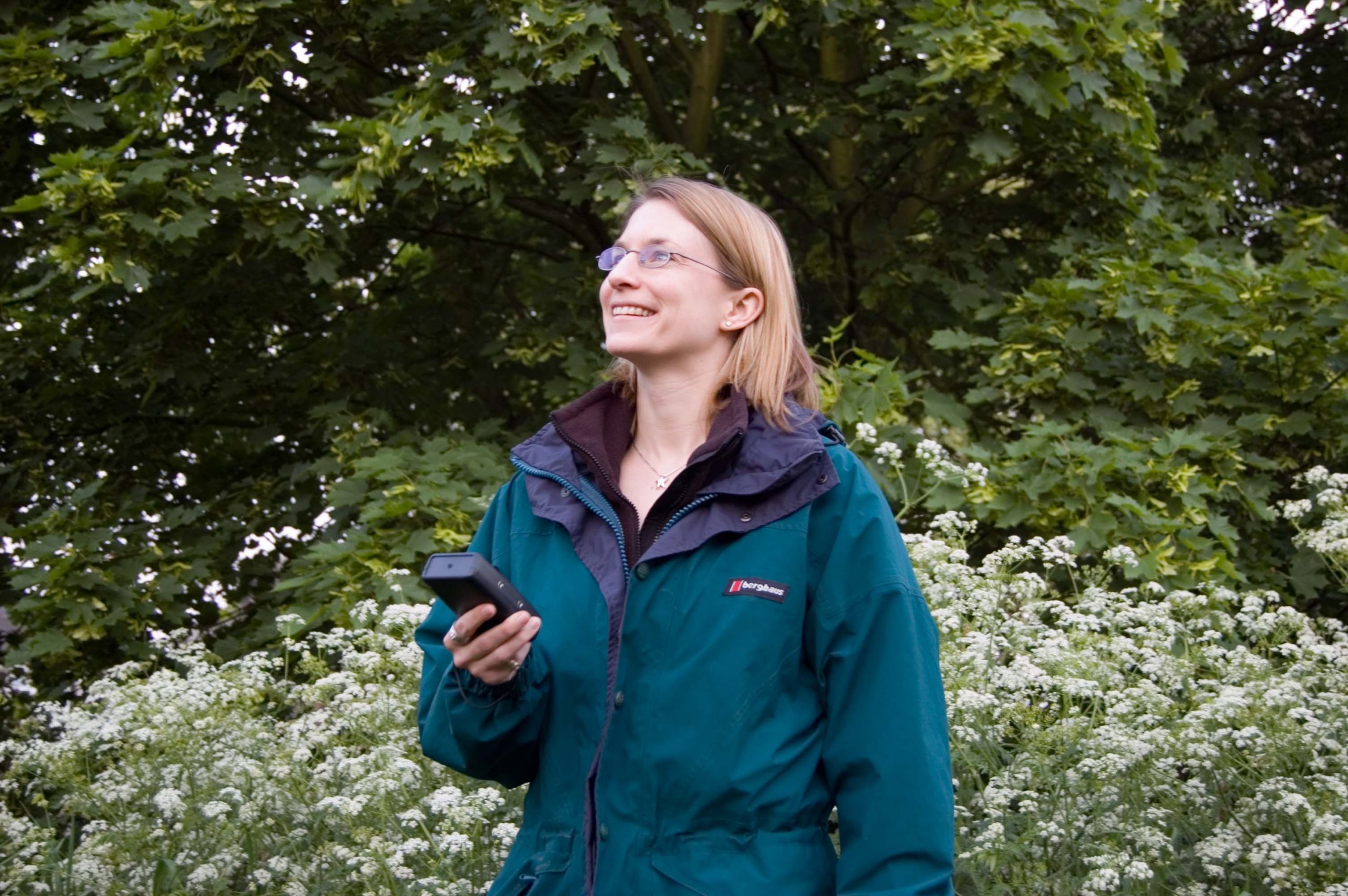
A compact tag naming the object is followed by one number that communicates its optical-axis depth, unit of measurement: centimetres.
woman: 323
